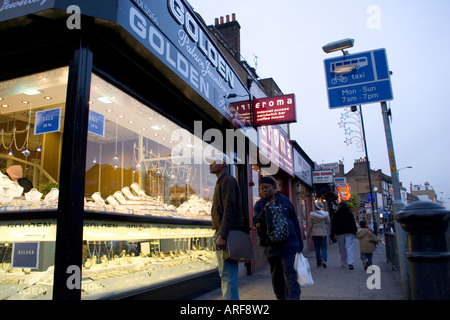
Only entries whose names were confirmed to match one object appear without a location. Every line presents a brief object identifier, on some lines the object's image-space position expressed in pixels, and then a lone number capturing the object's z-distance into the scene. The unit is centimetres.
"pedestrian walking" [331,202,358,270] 847
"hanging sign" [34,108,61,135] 388
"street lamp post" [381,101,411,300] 477
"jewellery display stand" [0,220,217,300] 339
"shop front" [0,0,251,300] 330
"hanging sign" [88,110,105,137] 386
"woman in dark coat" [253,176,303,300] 364
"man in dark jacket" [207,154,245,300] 360
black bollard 221
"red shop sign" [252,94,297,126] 771
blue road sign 574
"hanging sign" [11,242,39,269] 335
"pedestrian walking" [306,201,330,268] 885
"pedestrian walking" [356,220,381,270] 777
